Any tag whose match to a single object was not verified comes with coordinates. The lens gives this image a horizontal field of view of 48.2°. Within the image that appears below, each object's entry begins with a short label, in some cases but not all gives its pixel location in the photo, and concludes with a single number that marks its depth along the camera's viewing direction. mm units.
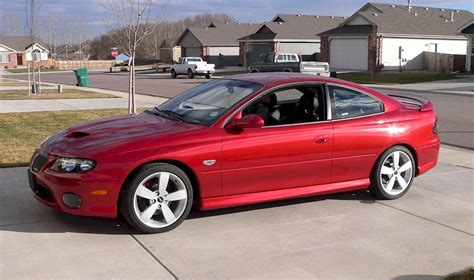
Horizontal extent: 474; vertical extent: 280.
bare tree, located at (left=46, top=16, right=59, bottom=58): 92825
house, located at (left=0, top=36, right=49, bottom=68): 86188
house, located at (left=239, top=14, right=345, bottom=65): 54500
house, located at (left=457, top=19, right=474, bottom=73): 37312
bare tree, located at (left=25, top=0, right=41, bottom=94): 22078
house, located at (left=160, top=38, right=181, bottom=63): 80412
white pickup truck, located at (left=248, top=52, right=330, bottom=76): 30422
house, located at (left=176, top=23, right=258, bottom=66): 64875
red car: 4730
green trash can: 32281
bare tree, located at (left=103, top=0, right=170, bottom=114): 11594
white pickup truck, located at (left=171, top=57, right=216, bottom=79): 43062
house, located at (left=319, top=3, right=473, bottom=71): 43031
